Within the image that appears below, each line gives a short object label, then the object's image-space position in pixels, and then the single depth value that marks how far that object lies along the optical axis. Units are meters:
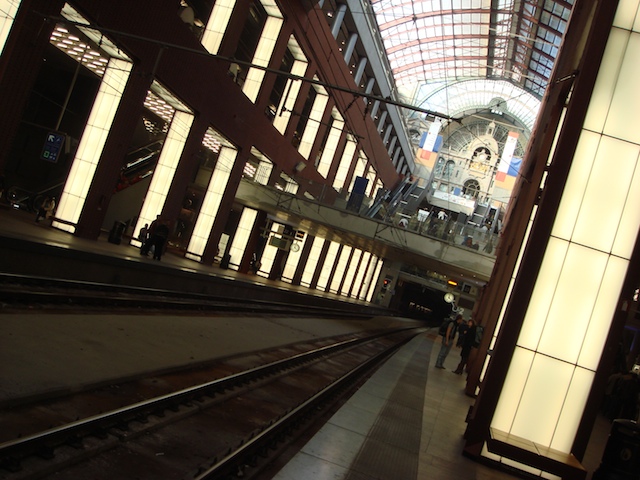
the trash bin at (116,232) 24.38
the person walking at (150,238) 23.88
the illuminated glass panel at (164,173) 26.75
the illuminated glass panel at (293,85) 34.44
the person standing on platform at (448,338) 21.25
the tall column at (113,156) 21.41
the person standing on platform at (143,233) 25.81
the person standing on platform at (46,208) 22.54
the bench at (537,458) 8.83
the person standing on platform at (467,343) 21.80
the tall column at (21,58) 15.60
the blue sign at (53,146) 18.95
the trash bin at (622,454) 8.48
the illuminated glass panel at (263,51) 30.92
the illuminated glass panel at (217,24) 26.16
